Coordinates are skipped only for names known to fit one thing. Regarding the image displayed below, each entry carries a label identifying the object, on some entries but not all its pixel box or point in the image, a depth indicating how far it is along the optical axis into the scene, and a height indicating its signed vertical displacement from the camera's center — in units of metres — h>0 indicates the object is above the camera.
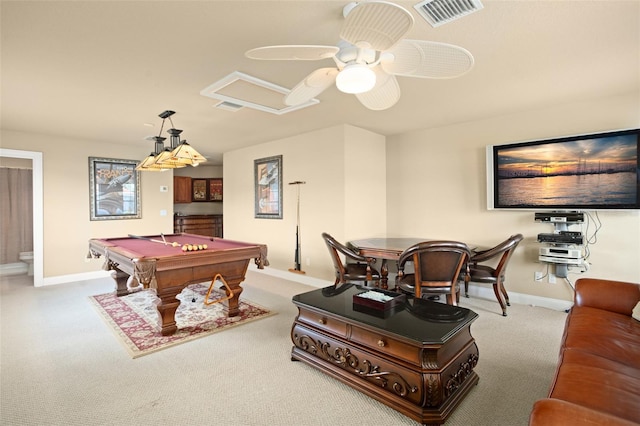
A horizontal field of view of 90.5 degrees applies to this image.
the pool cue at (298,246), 5.37 -0.59
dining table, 3.85 -0.48
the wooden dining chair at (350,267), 3.96 -0.73
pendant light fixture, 3.49 +0.64
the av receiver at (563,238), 3.52 -0.32
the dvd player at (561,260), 3.55 -0.58
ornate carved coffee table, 1.79 -0.89
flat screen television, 3.37 +0.43
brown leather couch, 0.97 -0.74
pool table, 2.82 -0.50
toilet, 5.98 -0.86
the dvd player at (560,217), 3.57 -0.09
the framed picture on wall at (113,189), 5.72 +0.45
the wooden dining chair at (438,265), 3.14 -0.56
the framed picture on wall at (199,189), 8.79 +0.64
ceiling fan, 1.32 +0.81
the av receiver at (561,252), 3.55 -0.49
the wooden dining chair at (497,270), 3.56 -0.72
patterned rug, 2.94 -1.17
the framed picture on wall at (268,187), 5.73 +0.46
